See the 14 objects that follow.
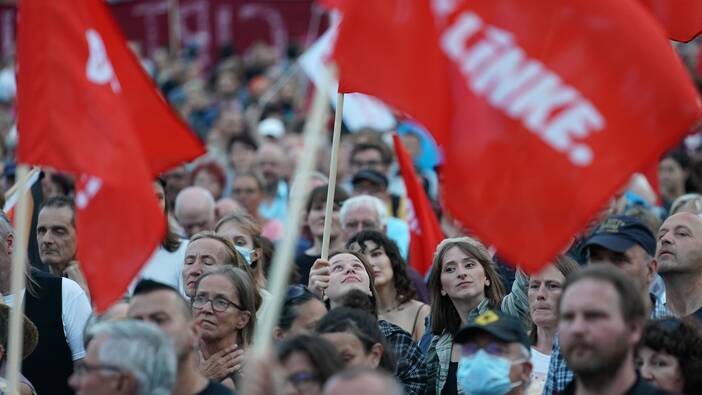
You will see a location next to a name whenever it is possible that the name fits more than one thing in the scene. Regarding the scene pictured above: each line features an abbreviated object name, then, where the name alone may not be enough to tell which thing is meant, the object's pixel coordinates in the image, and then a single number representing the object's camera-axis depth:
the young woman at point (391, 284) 19.72
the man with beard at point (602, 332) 12.07
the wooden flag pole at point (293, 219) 11.63
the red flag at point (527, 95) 12.53
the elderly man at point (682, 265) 17.64
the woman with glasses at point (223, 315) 16.19
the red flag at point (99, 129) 14.04
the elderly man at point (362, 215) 22.27
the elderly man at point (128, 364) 12.59
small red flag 22.57
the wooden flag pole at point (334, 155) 15.73
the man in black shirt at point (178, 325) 13.45
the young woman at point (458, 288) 18.00
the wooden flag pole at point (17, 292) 13.17
